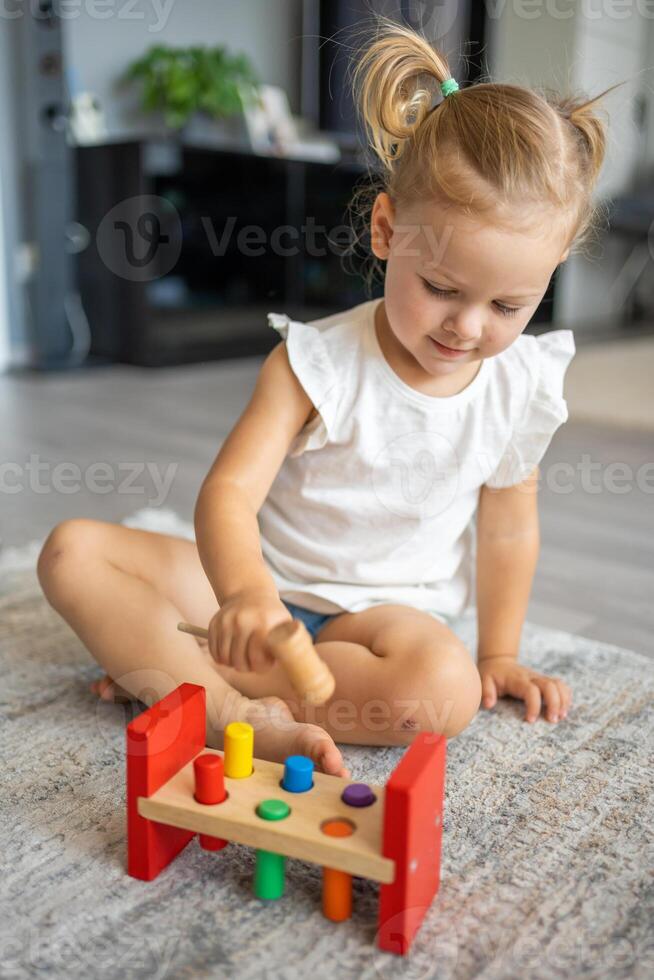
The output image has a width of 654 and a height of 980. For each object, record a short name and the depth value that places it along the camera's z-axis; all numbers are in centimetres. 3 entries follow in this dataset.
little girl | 67
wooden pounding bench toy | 50
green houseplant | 280
